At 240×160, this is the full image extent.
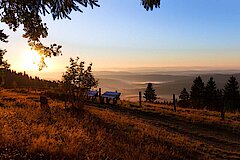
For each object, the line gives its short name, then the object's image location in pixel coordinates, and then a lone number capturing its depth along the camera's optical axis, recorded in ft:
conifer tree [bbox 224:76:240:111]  228.61
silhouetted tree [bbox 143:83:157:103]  311.23
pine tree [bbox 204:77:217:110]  228.43
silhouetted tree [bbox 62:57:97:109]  75.36
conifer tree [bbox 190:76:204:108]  234.58
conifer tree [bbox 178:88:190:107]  278.87
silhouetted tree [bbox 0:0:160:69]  27.14
